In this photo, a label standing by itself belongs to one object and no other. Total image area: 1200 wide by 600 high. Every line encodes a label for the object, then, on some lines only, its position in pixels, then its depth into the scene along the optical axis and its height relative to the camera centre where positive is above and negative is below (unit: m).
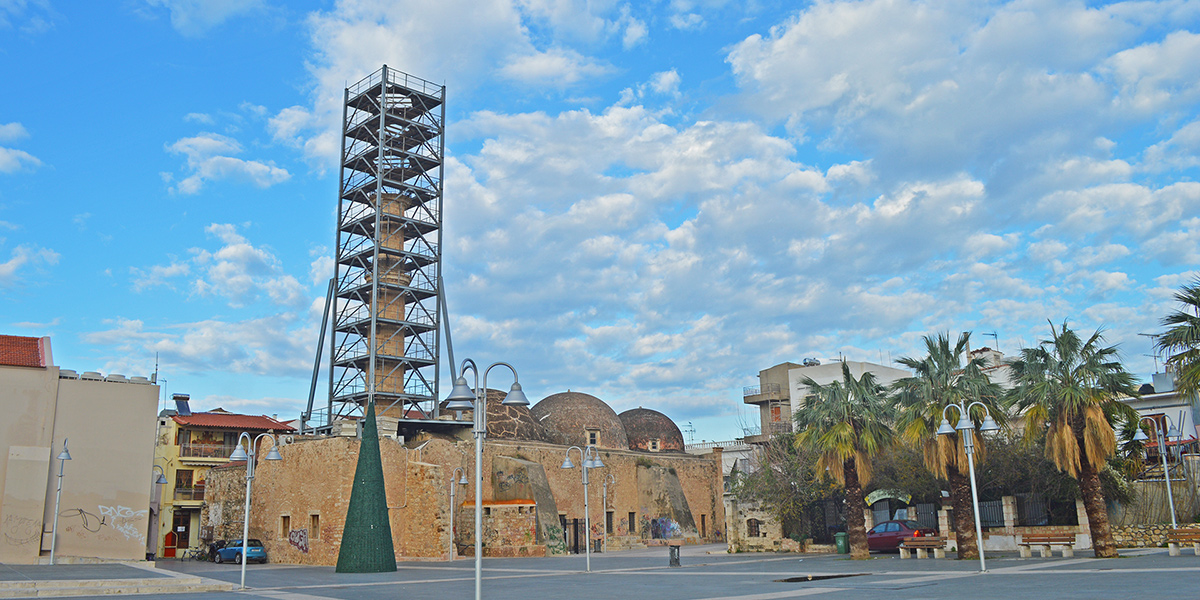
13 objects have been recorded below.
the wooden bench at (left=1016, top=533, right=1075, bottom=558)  22.89 -1.94
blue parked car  33.97 -2.55
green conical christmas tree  24.28 -1.30
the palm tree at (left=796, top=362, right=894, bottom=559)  25.23 +1.16
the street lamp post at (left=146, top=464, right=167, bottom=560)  44.84 -1.30
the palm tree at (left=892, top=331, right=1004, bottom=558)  23.11 +1.70
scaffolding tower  48.53 +13.43
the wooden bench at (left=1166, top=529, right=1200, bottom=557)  20.94 -1.72
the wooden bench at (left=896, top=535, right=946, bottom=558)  25.14 -2.14
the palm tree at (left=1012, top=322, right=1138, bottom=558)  20.95 +1.50
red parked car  30.22 -2.05
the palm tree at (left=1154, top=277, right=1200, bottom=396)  18.73 +2.78
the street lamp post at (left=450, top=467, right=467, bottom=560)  34.30 +0.25
